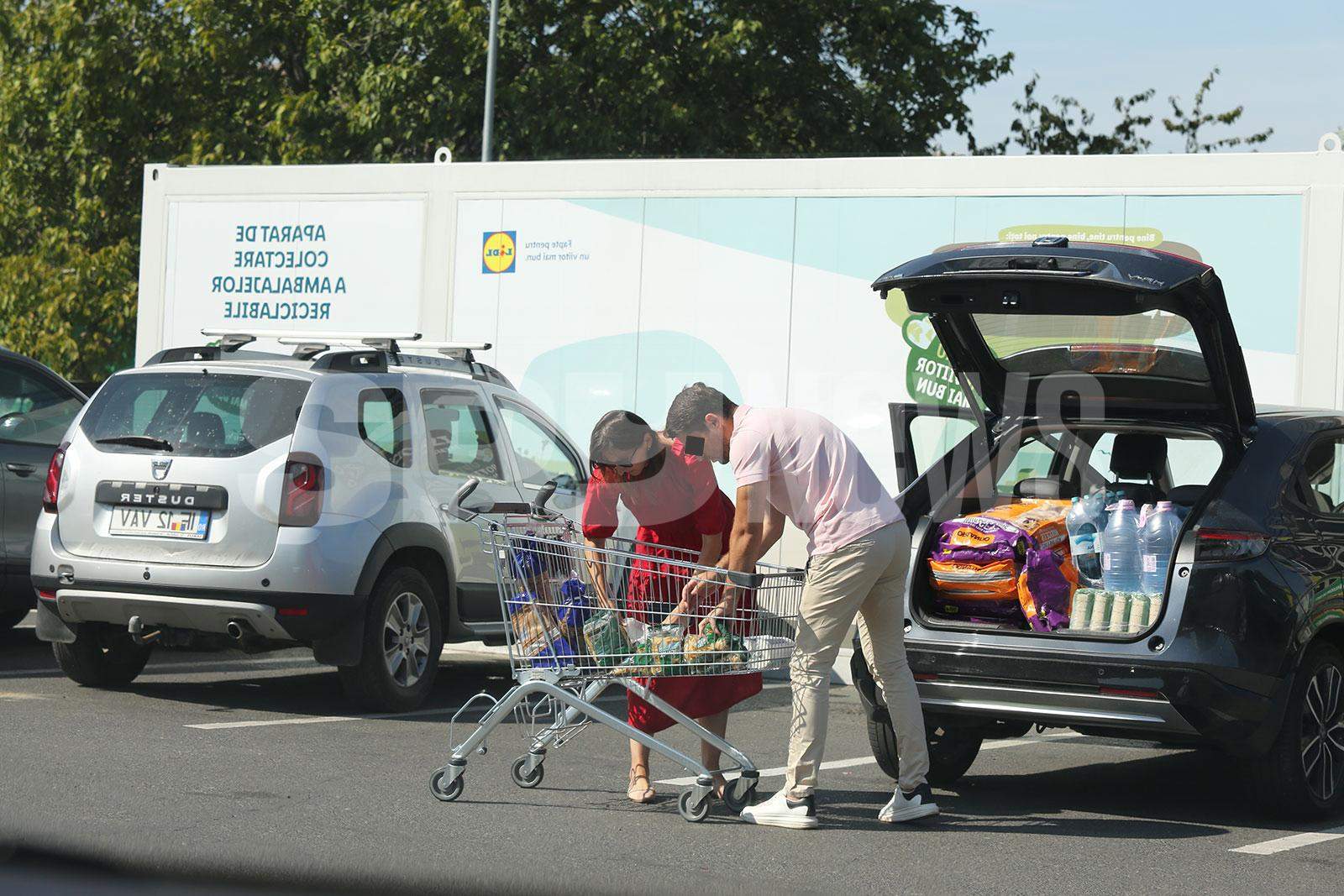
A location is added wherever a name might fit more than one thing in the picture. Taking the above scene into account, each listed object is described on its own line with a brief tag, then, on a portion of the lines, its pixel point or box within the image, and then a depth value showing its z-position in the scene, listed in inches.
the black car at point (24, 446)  794.8
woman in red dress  524.1
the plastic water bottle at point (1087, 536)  578.2
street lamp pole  1850.4
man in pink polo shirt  510.9
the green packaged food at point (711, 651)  515.2
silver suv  658.2
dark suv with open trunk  521.0
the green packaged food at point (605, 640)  519.2
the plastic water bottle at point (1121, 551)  563.5
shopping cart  515.2
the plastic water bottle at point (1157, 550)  559.2
